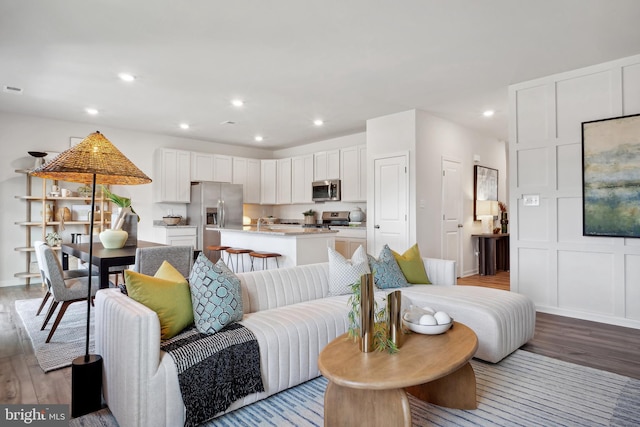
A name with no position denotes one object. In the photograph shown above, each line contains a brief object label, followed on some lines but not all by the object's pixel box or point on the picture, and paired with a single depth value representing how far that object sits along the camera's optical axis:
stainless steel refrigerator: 6.98
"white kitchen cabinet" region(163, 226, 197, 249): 6.71
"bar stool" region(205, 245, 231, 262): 5.82
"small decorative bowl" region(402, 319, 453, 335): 2.09
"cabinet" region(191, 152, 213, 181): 7.27
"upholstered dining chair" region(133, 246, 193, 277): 3.24
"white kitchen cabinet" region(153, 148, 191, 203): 6.89
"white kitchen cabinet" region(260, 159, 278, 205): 8.37
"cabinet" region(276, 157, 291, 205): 8.16
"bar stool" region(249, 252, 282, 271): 4.96
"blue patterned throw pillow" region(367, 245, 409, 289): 3.40
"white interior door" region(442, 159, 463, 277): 5.99
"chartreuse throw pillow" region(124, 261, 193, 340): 2.08
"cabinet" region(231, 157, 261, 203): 7.98
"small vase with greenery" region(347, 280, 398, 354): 1.86
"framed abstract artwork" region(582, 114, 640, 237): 3.58
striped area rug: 1.95
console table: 6.52
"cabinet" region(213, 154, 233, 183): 7.62
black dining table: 3.23
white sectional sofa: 1.79
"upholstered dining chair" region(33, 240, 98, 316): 3.57
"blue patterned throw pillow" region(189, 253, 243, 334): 2.18
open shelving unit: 5.65
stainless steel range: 7.37
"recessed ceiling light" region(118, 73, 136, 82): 4.11
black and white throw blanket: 1.86
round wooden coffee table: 1.57
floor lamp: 2.05
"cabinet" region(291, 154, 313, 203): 7.77
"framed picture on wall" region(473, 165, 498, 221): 6.69
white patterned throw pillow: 3.19
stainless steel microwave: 7.18
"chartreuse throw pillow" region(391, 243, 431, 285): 3.60
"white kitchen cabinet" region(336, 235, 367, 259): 6.38
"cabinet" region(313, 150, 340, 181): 7.23
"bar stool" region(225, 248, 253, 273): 5.43
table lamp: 6.87
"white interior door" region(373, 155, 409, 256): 5.55
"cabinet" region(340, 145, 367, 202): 6.75
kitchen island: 4.88
